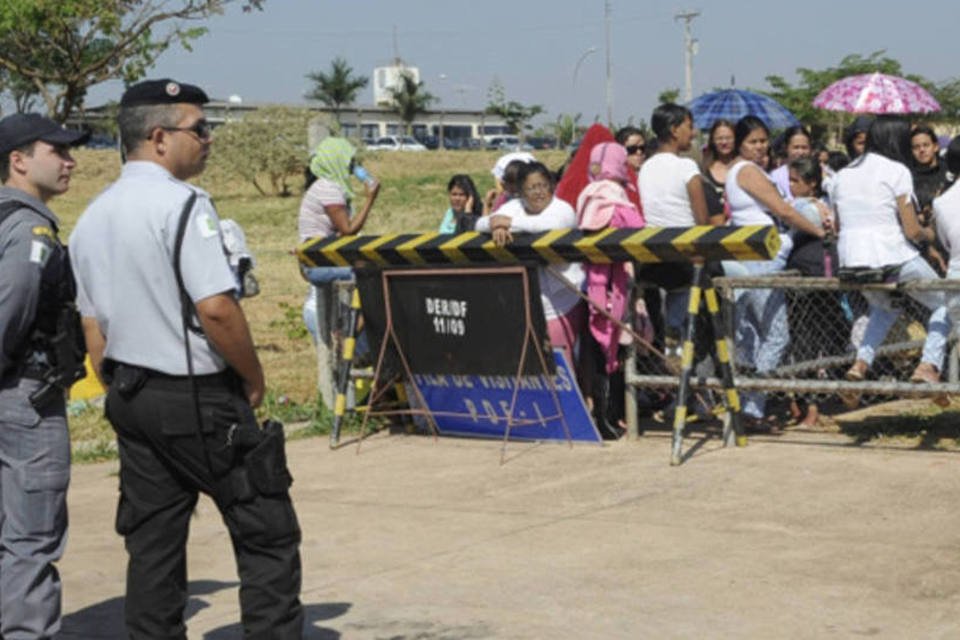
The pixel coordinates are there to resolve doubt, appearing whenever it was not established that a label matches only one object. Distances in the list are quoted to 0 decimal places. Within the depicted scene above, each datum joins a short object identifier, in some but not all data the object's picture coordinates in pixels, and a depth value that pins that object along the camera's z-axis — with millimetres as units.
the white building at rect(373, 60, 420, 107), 115812
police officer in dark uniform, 5473
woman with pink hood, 9344
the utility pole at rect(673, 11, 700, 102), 59938
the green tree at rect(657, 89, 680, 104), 66500
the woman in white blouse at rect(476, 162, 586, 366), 9438
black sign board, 9414
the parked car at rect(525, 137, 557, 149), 100369
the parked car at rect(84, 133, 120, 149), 85312
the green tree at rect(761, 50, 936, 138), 54047
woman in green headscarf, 10922
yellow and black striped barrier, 8719
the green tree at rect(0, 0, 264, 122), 18219
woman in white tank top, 9688
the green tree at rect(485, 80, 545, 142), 87312
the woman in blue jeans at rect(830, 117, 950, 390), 8961
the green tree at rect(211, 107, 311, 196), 53875
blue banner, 9414
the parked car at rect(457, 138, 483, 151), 119331
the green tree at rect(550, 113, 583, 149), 87750
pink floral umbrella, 12992
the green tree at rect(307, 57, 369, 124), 107312
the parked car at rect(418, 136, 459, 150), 110312
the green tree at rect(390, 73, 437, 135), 106875
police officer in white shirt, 4973
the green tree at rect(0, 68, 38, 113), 31656
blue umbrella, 16141
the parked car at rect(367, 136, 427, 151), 96812
